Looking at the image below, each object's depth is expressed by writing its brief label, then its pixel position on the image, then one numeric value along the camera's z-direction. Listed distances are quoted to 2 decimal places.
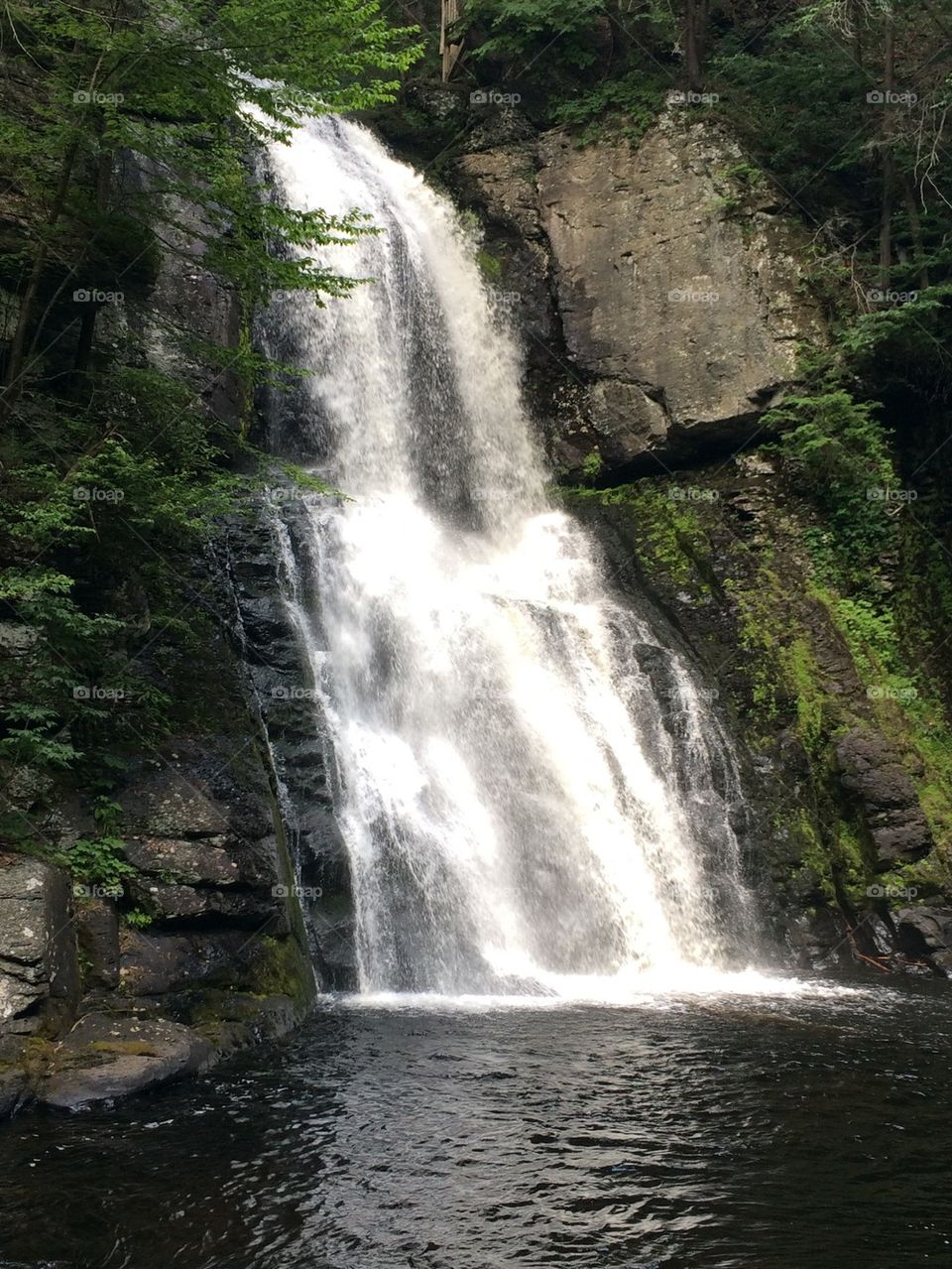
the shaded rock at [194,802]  8.14
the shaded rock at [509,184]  19.48
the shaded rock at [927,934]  11.45
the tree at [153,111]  8.59
